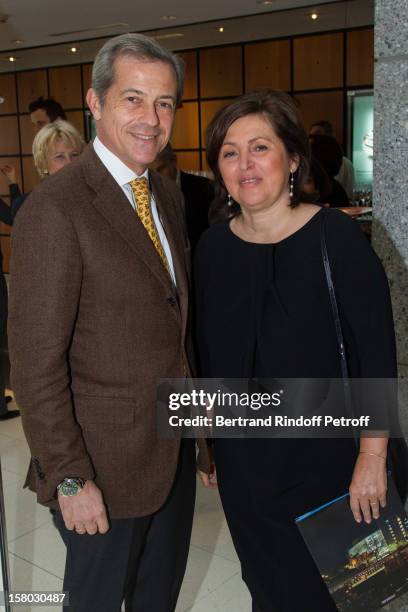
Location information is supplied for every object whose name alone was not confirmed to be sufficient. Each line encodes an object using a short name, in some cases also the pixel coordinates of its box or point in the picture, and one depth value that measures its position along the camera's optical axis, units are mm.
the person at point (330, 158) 4078
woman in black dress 1602
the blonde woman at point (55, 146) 3305
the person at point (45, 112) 4383
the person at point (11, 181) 5047
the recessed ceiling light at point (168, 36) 8750
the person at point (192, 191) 3615
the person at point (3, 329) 3939
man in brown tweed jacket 1421
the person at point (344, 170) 5679
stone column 1865
